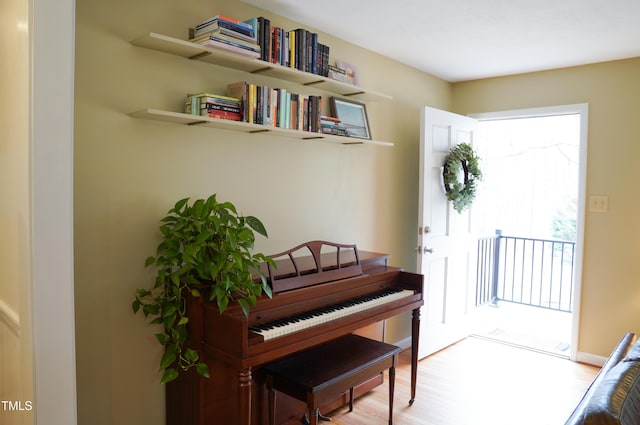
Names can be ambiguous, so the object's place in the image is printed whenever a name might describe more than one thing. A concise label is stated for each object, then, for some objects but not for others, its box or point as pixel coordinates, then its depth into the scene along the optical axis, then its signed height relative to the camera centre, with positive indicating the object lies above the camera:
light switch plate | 3.66 -0.03
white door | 3.66 -0.42
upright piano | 1.96 -0.64
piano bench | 2.15 -0.90
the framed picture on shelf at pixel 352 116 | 3.08 +0.56
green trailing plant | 1.96 -0.35
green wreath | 3.79 +0.18
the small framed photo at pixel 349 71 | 3.05 +0.86
